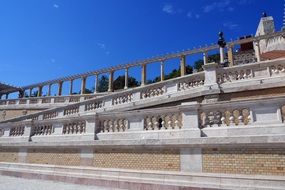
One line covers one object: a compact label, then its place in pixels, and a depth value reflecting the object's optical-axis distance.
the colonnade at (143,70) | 34.66
